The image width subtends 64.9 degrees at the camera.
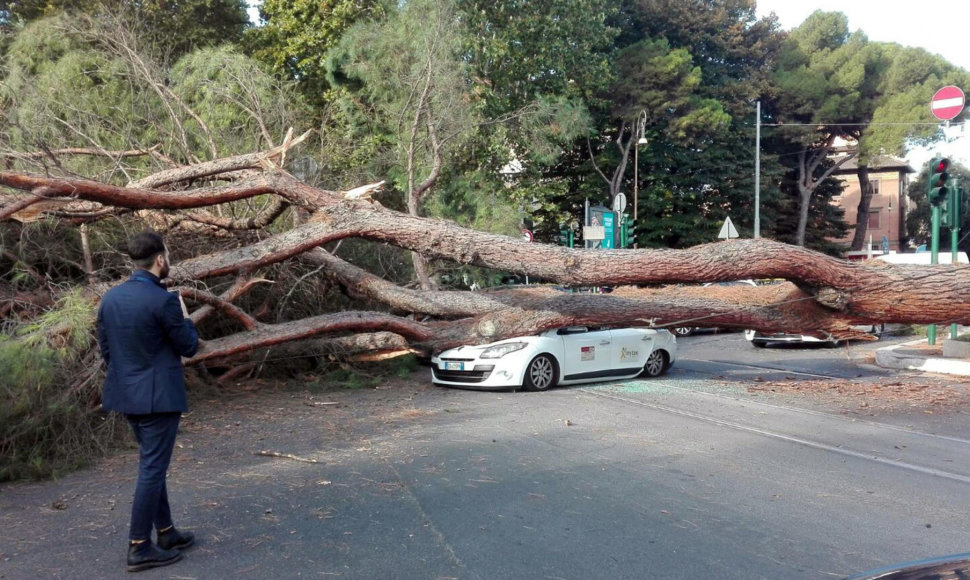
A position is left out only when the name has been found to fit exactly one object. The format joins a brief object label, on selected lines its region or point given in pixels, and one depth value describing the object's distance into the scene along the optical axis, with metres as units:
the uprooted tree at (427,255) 9.83
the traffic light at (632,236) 29.34
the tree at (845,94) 38.28
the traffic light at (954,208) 14.46
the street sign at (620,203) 22.00
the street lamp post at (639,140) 24.53
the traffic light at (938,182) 14.35
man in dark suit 4.27
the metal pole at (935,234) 15.13
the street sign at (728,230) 22.88
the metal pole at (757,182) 30.92
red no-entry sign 14.87
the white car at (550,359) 11.00
